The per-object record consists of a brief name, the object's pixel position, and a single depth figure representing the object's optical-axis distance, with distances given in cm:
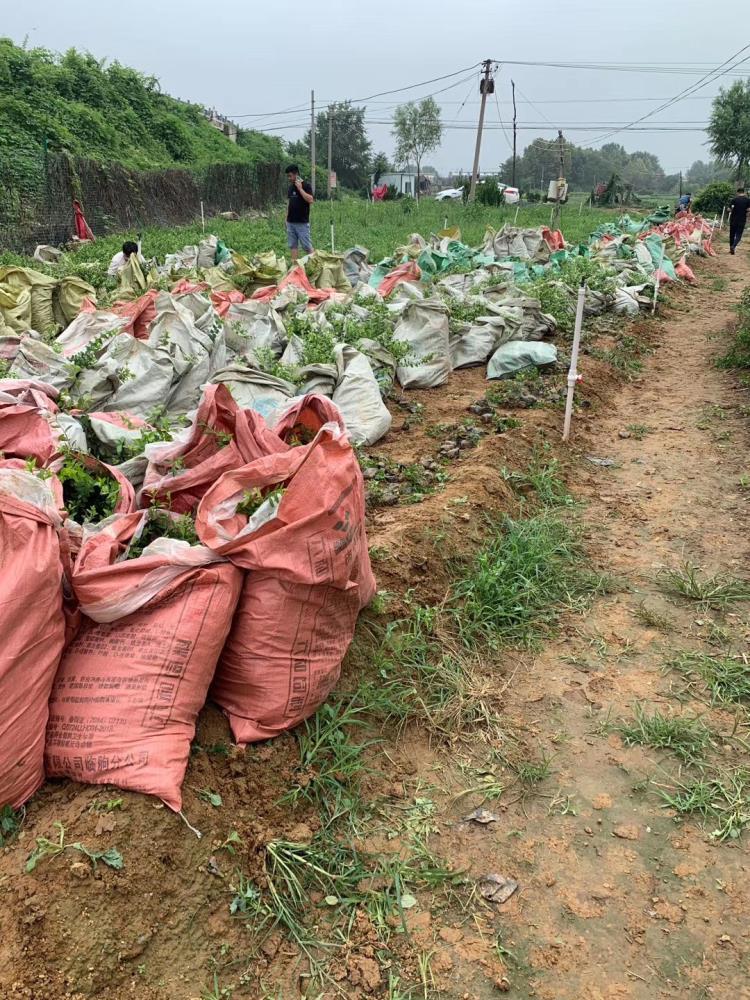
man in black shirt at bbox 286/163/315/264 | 927
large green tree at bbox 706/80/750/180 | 3650
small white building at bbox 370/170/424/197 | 4570
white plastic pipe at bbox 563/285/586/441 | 444
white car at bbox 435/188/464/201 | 3588
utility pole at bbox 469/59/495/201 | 2417
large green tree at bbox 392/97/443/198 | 6112
